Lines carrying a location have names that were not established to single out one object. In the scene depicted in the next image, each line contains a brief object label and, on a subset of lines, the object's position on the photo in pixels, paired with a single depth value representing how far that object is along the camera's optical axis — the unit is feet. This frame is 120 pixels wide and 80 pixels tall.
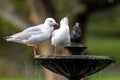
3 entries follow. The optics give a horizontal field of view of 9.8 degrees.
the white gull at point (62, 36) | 25.33
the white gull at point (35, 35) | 26.63
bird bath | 24.79
